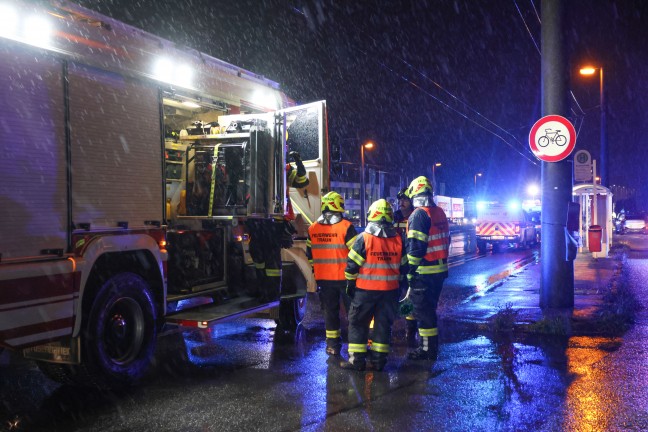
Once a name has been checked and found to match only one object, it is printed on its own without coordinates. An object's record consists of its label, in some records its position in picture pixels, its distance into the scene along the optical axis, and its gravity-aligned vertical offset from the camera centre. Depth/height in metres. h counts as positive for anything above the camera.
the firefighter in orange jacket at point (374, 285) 6.35 -0.82
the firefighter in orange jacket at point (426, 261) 6.80 -0.64
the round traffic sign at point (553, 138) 8.98 +0.91
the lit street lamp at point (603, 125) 19.58 +2.45
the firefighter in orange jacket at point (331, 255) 6.96 -0.56
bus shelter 18.31 -0.28
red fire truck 5.03 +0.13
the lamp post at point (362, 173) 31.98 +1.55
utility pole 9.15 +0.26
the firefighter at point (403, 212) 9.12 -0.13
